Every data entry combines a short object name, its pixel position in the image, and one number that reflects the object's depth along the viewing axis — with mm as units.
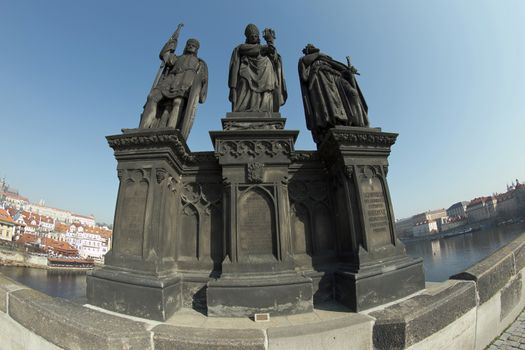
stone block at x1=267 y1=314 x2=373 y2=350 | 2701
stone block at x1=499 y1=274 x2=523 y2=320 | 3905
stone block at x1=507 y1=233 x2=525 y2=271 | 4445
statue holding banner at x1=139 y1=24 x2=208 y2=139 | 5461
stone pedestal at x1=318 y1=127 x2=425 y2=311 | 3973
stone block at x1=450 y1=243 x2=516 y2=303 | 3662
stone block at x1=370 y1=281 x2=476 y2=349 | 2846
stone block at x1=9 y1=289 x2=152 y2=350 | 2660
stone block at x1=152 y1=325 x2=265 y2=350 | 2641
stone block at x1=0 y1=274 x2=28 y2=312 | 3635
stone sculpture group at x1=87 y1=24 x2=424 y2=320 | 3947
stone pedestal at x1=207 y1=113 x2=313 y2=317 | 3898
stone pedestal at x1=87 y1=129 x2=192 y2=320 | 3836
